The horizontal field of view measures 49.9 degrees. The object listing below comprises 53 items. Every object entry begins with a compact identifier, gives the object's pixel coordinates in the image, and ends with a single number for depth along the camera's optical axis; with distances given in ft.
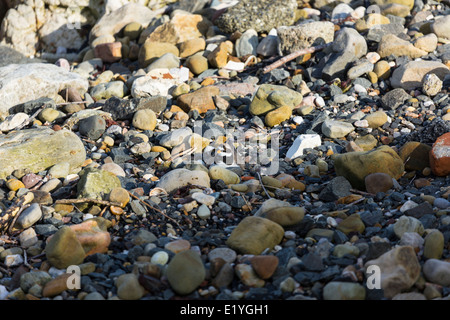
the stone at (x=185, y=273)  7.99
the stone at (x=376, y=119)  14.93
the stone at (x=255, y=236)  9.03
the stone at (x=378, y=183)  11.30
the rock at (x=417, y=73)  16.43
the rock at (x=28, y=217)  10.40
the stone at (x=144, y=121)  15.78
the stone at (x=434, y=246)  8.31
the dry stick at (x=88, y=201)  10.85
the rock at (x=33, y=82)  17.31
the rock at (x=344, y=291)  7.61
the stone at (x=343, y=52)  17.58
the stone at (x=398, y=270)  7.69
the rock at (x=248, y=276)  8.16
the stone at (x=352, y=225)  9.52
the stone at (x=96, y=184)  11.25
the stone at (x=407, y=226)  9.01
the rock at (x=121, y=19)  23.63
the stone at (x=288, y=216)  9.77
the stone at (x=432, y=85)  15.81
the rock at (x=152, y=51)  20.40
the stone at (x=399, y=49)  17.71
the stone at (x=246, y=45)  20.17
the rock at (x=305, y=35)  18.97
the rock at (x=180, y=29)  21.44
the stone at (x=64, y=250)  8.92
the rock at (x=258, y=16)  20.83
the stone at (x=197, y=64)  19.51
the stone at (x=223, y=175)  12.46
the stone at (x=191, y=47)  20.66
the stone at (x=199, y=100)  16.89
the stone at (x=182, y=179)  11.98
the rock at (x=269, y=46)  19.92
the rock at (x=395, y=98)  15.87
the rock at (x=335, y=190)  11.44
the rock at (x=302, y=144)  13.93
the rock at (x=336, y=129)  14.51
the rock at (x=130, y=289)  7.97
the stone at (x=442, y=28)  18.60
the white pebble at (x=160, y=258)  8.80
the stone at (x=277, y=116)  15.81
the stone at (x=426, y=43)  17.99
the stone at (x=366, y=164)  11.62
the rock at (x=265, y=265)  8.23
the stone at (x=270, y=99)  16.25
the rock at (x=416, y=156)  12.43
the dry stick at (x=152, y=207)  10.49
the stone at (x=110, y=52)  22.02
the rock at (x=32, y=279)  8.52
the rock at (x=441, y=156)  11.64
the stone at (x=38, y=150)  12.81
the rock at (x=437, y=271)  7.69
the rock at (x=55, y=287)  8.30
